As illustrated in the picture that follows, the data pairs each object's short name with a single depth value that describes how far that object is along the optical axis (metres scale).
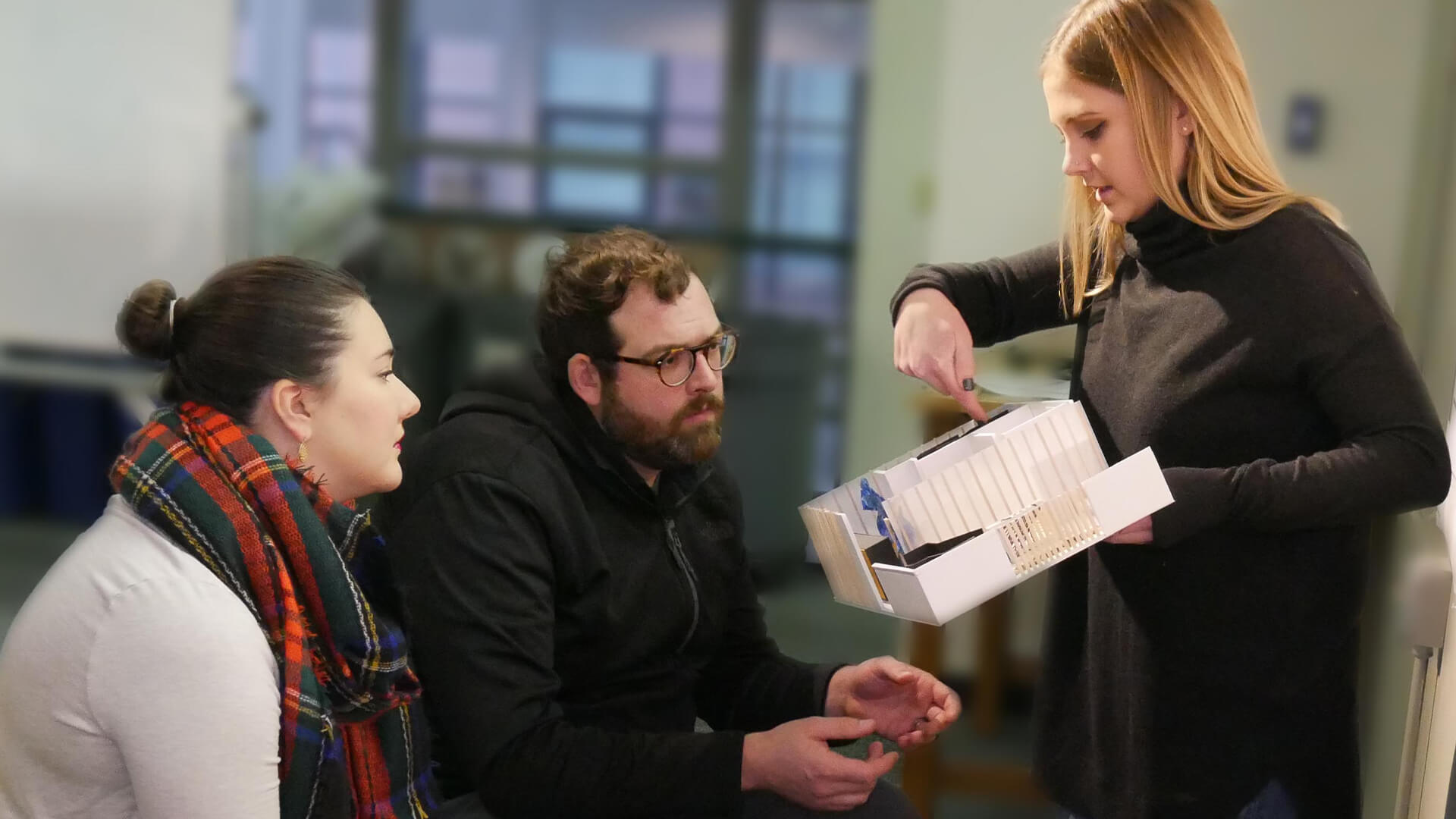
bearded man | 1.43
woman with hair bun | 1.11
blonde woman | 1.31
